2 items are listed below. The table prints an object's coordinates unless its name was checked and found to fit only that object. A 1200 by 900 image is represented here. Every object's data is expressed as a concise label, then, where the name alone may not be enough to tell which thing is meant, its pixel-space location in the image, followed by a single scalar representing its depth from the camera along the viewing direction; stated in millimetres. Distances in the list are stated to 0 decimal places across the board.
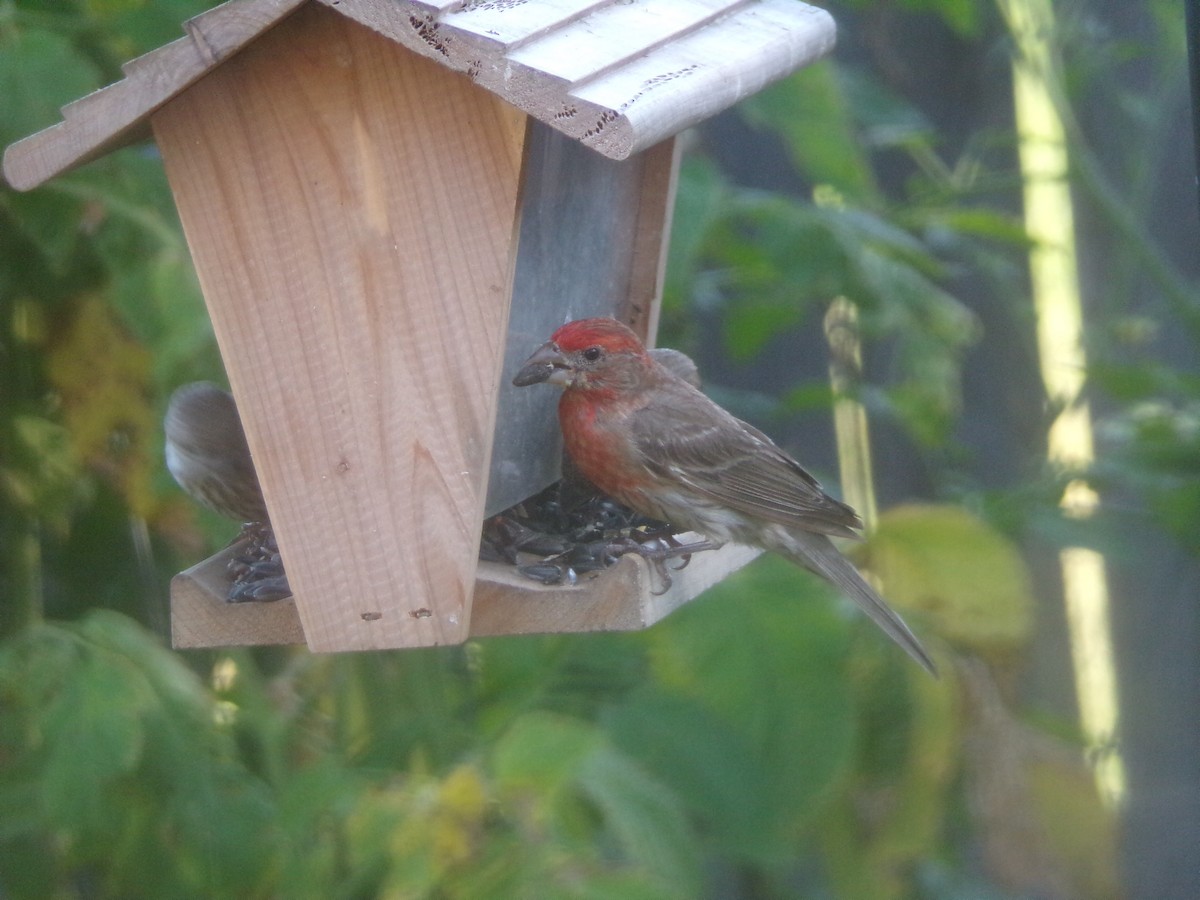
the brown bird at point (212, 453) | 6211
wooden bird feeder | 5164
